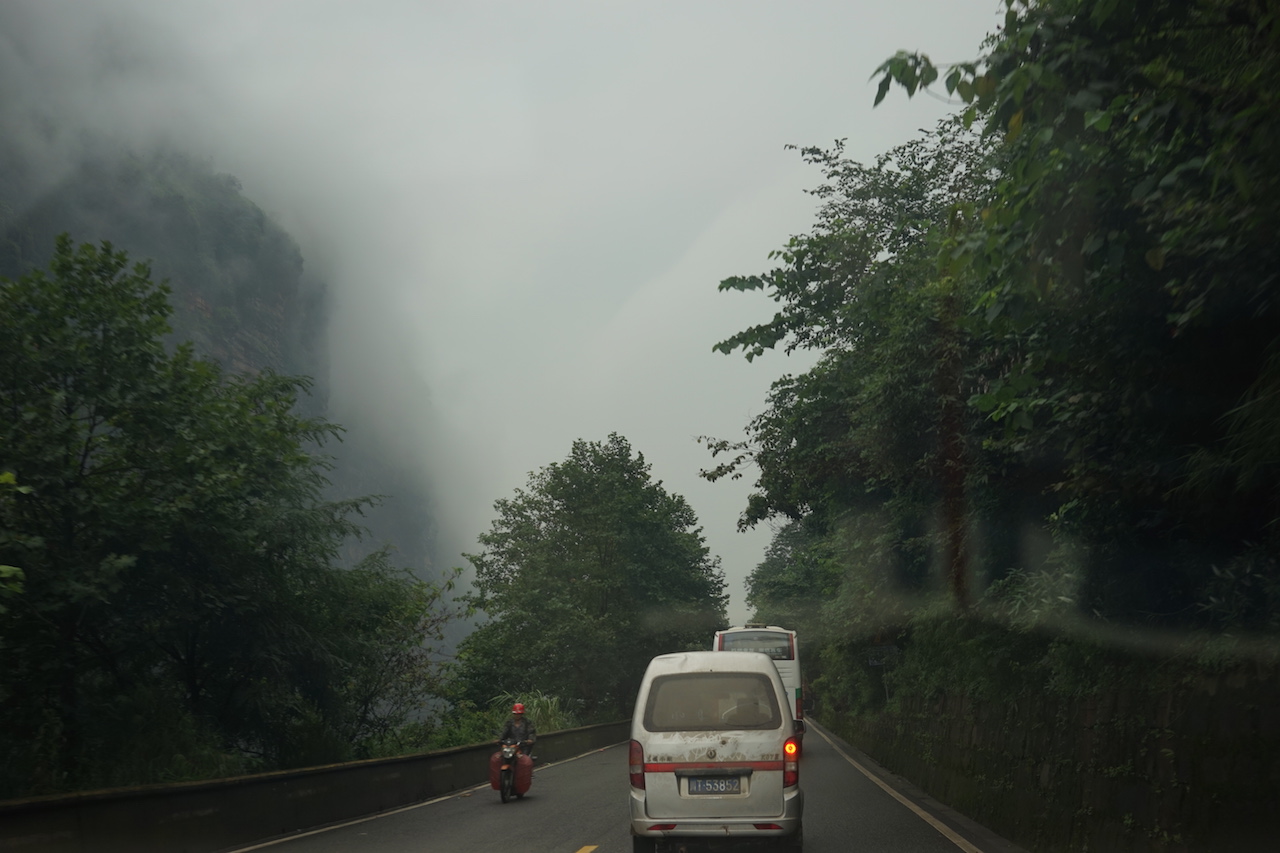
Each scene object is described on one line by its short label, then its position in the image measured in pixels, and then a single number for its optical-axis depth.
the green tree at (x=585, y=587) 51.41
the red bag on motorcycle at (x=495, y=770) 16.08
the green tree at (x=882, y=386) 14.53
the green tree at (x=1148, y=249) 5.39
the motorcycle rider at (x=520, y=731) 16.75
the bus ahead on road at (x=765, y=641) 27.59
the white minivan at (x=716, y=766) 8.32
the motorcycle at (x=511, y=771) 15.97
